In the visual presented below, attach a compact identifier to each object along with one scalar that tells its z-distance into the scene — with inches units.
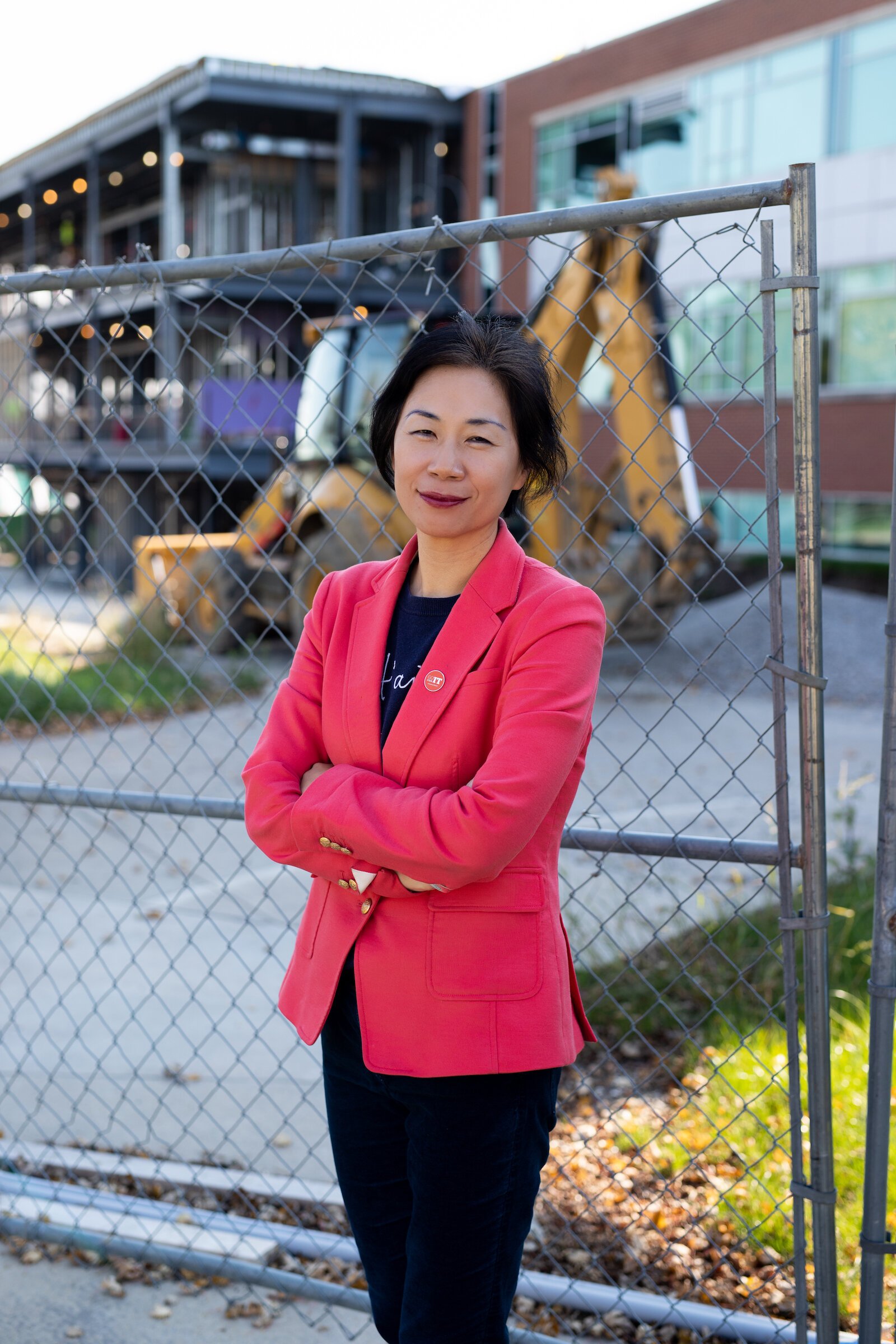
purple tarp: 750.5
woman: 67.4
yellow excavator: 405.4
